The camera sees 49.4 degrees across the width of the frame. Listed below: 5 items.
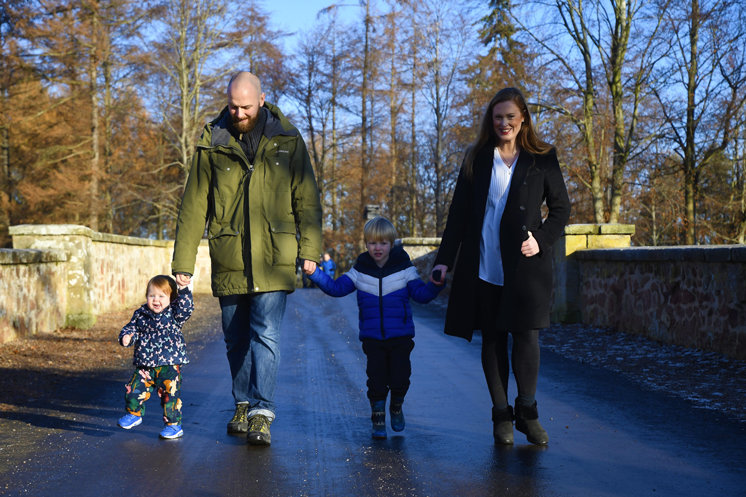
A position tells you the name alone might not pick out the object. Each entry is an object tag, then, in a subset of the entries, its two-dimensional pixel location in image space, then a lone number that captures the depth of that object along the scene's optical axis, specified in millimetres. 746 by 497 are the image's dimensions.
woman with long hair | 4184
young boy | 4500
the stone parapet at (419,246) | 20031
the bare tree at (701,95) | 21594
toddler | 4414
